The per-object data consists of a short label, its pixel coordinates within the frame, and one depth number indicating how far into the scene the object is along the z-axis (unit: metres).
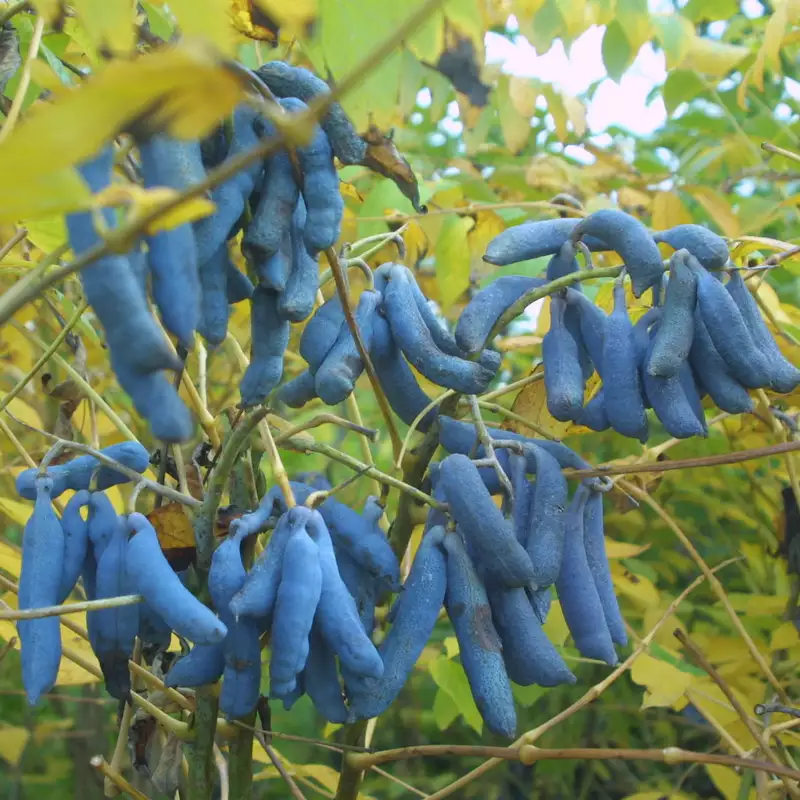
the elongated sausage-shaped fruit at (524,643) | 0.84
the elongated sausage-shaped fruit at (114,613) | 0.81
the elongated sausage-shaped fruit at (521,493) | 0.89
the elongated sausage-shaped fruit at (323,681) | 0.80
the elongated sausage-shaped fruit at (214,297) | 0.68
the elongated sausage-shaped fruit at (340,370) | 0.82
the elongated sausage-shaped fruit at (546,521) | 0.85
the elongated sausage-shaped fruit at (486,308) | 0.87
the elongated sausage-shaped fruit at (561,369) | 0.88
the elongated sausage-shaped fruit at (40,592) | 0.78
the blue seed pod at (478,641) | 0.82
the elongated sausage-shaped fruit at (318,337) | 0.86
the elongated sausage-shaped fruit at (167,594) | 0.74
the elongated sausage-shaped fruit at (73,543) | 0.81
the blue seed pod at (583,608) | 0.88
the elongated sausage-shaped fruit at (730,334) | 0.83
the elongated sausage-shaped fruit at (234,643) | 0.79
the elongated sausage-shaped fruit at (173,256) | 0.53
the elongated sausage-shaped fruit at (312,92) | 0.71
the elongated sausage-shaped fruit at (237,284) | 0.73
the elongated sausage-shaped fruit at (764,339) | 0.85
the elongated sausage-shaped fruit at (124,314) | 0.46
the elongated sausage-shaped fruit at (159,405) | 0.49
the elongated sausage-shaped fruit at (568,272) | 0.94
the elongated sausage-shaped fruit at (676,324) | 0.82
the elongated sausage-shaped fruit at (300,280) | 0.70
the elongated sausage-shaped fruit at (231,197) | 0.66
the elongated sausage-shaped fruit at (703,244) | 0.87
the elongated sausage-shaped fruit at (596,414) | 0.90
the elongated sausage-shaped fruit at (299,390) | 0.90
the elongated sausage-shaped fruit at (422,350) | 0.85
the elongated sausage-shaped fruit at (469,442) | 0.93
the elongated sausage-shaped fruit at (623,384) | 0.87
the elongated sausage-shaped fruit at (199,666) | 0.82
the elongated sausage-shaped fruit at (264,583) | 0.77
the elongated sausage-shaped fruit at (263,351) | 0.72
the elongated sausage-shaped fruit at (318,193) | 0.70
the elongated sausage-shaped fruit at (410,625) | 0.82
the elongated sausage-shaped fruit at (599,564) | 0.92
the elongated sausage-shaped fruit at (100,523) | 0.82
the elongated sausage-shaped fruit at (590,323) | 0.92
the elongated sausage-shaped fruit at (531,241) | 0.92
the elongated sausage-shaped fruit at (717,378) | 0.86
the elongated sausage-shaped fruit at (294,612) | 0.75
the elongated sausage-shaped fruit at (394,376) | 0.91
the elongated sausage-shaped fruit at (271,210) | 0.68
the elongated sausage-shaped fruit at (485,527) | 0.82
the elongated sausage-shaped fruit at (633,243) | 0.87
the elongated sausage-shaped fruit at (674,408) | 0.85
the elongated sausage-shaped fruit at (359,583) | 0.87
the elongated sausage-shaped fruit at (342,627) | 0.77
